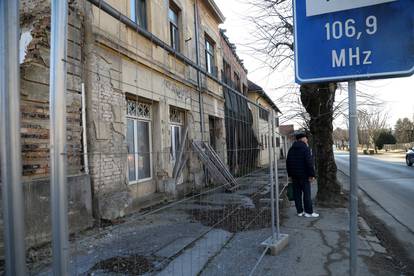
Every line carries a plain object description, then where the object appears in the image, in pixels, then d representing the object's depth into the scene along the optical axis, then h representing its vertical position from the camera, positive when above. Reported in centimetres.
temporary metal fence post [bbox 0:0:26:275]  154 +0
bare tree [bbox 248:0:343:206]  931 +28
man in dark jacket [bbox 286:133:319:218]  783 -62
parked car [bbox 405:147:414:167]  2451 -119
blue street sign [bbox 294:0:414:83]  214 +64
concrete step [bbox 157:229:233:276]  431 -147
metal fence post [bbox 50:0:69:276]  165 -7
